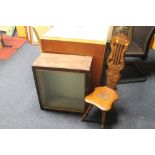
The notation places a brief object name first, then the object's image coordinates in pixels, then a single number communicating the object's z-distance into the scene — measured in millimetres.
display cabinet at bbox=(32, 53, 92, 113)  1389
